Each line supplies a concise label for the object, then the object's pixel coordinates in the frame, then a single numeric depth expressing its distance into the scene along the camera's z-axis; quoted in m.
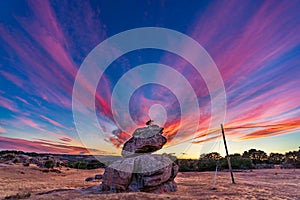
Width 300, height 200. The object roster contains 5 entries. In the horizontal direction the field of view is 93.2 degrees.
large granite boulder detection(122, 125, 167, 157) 11.22
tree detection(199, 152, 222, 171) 29.00
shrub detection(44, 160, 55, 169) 25.71
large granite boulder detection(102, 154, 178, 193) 9.32
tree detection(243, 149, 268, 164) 38.14
